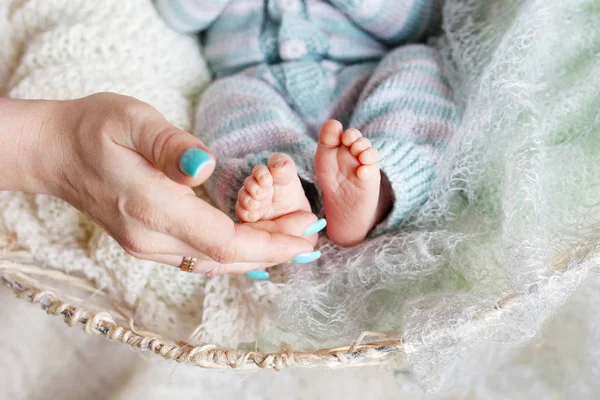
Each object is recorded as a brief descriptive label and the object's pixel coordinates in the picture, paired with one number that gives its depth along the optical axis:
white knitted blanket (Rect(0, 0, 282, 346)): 0.84
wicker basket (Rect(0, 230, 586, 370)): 0.64
